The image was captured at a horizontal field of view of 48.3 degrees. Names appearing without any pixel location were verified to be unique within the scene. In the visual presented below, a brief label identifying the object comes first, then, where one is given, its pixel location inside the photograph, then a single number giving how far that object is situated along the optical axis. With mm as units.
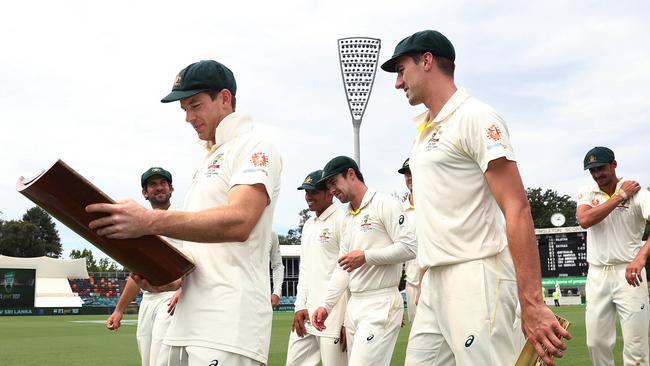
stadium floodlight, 36562
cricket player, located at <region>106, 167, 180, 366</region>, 6949
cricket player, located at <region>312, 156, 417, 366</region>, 6223
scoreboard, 40219
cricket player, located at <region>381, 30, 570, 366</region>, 3373
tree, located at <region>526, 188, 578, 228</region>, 89500
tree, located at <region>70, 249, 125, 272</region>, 99062
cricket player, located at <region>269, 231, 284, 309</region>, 8926
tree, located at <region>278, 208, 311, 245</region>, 121812
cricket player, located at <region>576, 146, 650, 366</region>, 7461
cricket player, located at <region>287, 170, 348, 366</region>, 7199
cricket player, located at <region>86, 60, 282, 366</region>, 2939
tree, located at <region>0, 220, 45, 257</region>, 90506
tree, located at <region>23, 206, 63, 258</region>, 101688
